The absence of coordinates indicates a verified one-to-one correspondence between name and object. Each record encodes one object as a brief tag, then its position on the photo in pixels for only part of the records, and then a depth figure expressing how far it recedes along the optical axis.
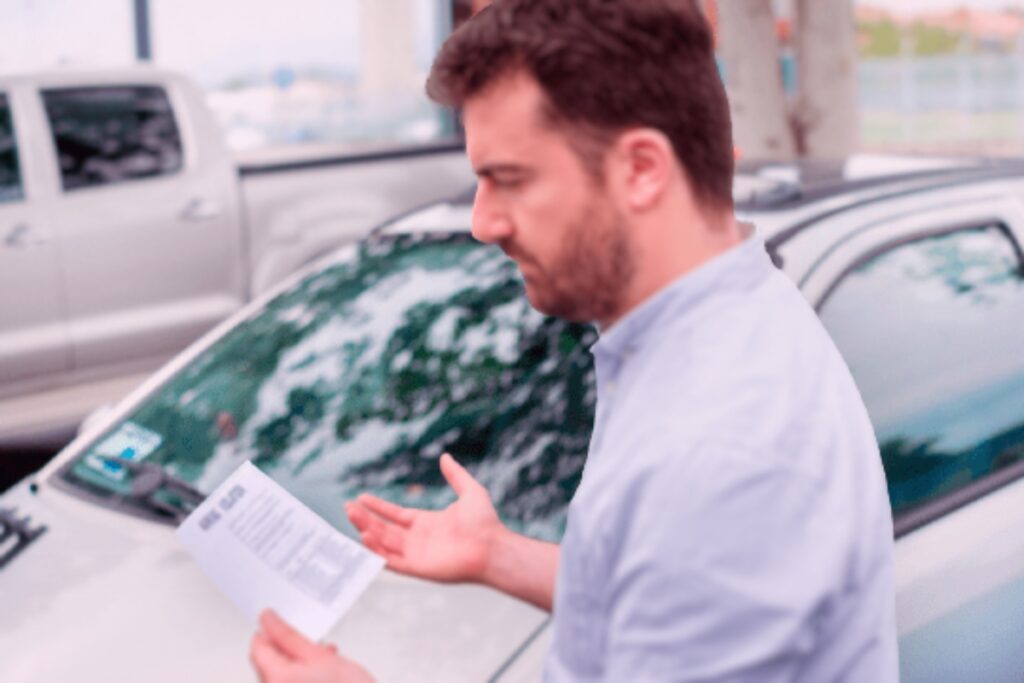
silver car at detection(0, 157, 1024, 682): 2.10
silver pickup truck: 6.12
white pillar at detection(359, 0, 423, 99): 11.39
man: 1.13
